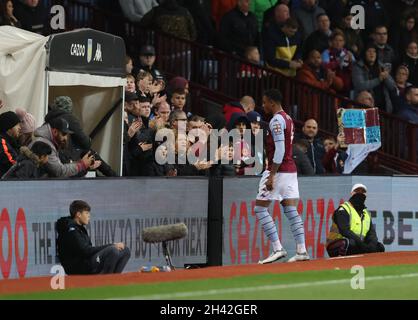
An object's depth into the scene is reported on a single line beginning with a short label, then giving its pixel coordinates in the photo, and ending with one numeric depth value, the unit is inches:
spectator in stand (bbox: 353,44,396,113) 1082.1
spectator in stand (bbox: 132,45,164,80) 901.8
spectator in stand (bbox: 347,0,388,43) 1128.8
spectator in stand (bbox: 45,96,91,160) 707.4
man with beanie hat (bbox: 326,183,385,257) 784.9
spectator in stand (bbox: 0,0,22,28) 858.8
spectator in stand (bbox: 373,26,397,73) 1108.4
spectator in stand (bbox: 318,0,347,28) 1120.8
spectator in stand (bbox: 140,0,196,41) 989.8
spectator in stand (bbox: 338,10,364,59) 1103.0
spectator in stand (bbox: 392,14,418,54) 1135.0
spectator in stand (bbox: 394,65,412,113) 1091.9
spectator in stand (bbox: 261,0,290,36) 1039.0
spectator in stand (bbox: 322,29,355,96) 1067.9
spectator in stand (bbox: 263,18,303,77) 1036.5
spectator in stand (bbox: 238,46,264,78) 1014.4
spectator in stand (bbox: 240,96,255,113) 911.7
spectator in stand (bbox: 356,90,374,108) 1050.3
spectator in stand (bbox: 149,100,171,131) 790.5
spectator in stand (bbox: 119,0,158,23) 990.4
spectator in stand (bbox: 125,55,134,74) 864.1
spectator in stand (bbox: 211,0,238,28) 1047.0
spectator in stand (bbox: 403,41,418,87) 1124.5
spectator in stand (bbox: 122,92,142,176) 794.2
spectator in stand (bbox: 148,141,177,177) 772.6
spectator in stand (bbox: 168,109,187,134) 797.9
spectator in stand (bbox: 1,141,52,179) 670.5
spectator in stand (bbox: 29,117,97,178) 688.4
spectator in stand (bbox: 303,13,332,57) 1062.4
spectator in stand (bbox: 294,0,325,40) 1089.4
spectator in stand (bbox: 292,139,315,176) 842.2
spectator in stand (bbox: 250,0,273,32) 1059.9
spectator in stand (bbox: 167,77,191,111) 851.4
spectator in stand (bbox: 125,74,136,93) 840.9
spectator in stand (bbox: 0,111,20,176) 685.9
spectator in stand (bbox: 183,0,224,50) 1034.7
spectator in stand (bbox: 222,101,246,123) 868.0
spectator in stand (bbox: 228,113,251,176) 807.1
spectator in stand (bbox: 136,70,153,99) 843.4
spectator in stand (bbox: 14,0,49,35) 887.7
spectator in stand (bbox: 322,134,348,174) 910.4
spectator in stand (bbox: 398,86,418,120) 1082.7
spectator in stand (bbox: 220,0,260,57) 1015.7
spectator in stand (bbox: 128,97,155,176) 775.1
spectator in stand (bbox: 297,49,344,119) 1029.2
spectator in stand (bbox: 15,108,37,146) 719.7
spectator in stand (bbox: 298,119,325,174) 890.7
